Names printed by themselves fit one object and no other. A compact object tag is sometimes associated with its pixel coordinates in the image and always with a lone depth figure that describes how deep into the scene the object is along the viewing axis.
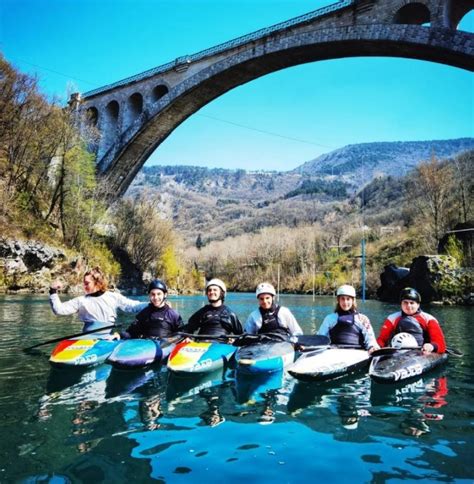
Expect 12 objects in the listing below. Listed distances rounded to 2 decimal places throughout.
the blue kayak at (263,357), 5.94
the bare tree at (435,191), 38.66
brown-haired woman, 7.52
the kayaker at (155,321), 7.40
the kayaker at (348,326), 6.88
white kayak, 5.71
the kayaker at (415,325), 6.97
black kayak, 5.64
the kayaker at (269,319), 7.01
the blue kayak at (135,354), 6.39
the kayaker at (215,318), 7.27
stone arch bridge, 21.36
